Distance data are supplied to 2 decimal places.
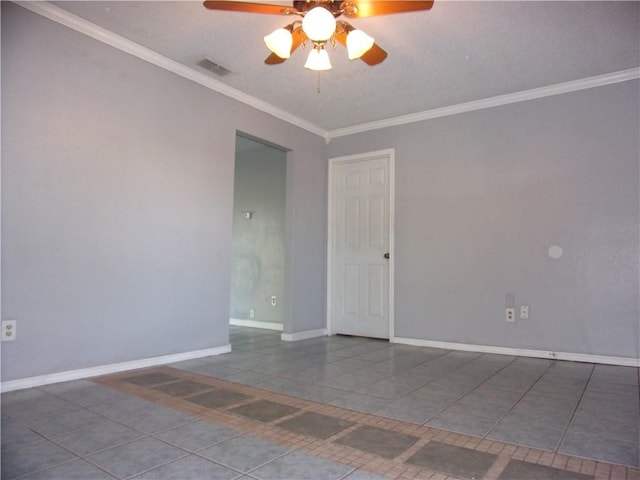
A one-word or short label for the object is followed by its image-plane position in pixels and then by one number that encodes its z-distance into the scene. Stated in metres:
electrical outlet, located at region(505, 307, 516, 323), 3.97
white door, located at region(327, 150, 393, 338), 4.84
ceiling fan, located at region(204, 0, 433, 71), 2.13
